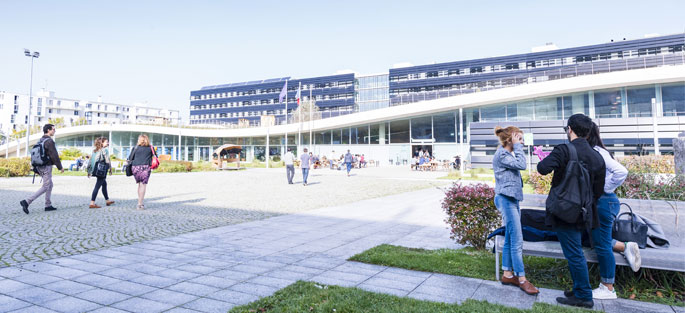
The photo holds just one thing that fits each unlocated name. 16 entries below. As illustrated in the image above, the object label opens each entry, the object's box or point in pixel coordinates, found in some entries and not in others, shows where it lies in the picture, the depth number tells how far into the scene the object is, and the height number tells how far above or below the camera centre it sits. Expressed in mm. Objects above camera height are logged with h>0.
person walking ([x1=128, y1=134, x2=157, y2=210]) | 8539 +206
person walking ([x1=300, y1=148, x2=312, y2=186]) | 15984 +216
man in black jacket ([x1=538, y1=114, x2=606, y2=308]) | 3080 -479
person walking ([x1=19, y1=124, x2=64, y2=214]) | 7754 +189
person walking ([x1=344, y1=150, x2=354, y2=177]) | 22370 +524
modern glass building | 24312 +4639
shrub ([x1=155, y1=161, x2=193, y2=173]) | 26234 +246
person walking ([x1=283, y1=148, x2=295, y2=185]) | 16034 +182
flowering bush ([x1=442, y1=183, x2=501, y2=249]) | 4680 -581
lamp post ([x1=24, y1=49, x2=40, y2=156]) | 30667 +9738
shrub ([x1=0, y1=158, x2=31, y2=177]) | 19031 +272
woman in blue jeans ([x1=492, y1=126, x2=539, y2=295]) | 3529 -271
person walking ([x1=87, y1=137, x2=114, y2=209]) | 8656 +194
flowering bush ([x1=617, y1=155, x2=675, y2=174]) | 6938 -16
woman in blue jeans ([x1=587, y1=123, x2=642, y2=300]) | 3170 -634
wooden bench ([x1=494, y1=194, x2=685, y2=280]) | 3113 -755
